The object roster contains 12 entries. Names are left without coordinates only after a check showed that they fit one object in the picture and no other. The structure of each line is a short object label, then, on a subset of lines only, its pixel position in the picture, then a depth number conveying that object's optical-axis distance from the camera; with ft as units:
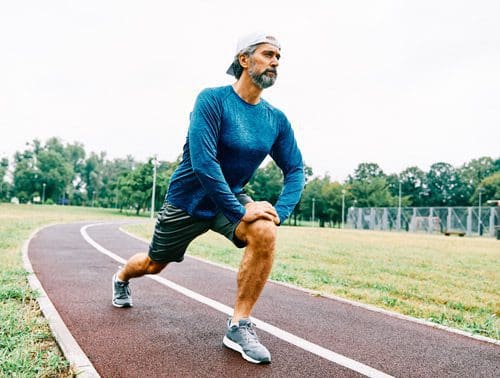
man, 10.59
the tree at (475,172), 325.21
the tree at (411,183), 350.43
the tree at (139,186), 208.85
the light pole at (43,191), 290.56
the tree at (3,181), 302.45
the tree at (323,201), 264.52
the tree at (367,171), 378.73
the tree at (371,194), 269.85
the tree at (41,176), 296.30
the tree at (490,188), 271.90
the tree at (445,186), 331.77
